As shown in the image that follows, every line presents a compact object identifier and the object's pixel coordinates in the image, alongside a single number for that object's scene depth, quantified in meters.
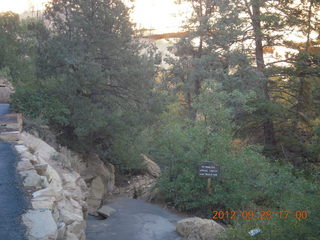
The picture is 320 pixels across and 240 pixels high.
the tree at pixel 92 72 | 15.44
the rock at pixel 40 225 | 5.49
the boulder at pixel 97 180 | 16.20
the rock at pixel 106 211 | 13.62
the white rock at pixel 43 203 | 6.54
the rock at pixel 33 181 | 7.44
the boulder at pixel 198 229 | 9.97
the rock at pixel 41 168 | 8.41
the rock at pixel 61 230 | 6.14
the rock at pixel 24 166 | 8.31
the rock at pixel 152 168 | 23.14
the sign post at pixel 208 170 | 12.31
